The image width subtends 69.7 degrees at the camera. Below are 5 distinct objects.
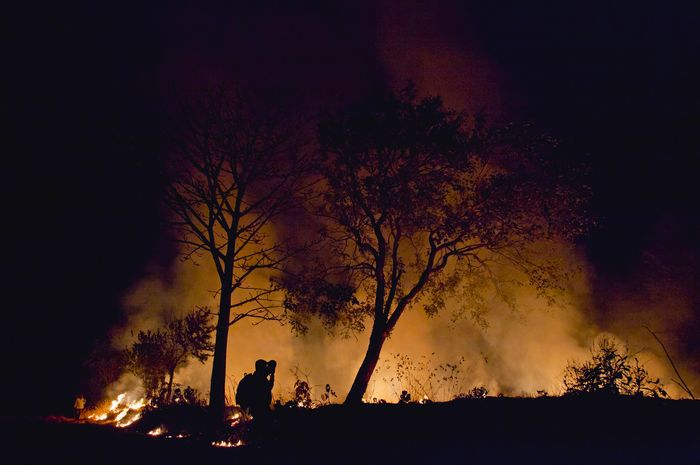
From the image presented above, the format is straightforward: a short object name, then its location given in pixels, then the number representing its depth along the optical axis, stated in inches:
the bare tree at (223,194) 662.5
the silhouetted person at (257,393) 466.6
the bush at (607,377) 511.8
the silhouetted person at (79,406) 856.9
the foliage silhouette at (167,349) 869.2
